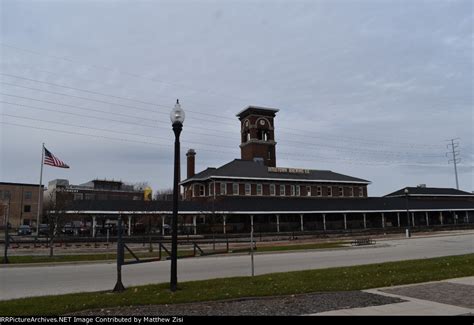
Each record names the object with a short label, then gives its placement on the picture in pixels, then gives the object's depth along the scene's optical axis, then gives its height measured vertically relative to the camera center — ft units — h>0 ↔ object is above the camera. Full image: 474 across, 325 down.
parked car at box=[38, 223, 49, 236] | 176.81 +2.50
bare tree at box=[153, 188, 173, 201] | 346.33 +33.94
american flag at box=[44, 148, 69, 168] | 138.41 +24.12
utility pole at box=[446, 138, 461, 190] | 424.05 +53.55
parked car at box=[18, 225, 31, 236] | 216.54 +2.60
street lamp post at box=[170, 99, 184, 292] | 35.68 +4.64
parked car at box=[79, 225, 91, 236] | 169.17 +1.66
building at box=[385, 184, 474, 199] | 287.07 +24.64
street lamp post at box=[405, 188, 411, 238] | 157.30 -1.88
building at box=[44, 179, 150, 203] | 372.38 +39.26
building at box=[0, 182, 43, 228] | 303.48 +24.36
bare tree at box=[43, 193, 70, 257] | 104.33 +5.22
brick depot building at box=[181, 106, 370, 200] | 218.38 +28.96
